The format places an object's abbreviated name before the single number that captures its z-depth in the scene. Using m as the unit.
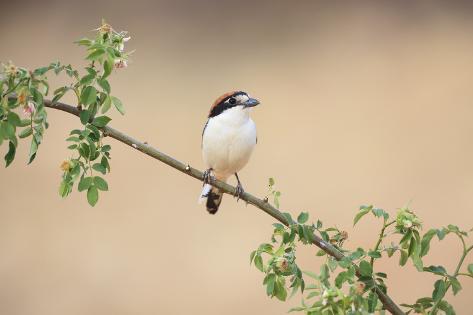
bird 7.21
